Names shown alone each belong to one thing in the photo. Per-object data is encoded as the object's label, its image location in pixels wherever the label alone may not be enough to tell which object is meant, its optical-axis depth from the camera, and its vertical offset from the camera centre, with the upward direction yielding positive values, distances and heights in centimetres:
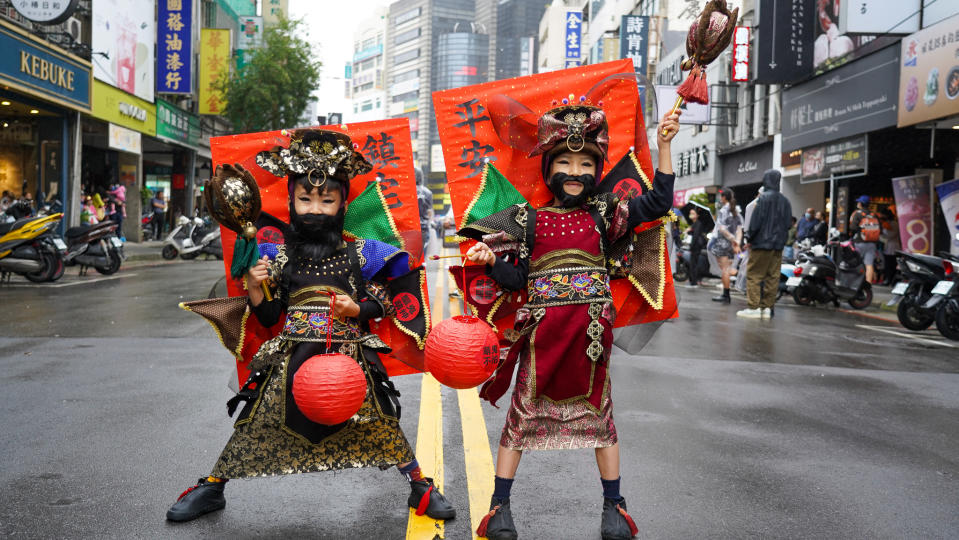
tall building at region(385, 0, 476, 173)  13475 +3111
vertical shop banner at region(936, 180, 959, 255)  1295 +63
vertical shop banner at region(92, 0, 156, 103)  2255 +531
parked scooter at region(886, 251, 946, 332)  968 -58
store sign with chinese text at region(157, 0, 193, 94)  2712 +597
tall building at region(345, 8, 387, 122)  15112 +3025
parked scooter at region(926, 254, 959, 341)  933 -67
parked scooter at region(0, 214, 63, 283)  1245 -50
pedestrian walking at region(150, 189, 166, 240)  3111 +35
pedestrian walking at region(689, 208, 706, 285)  1650 -18
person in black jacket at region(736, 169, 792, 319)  1105 -6
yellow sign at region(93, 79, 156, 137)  2270 +342
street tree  3084 +554
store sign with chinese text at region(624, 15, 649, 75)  3612 +895
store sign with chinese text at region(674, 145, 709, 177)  3006 +297
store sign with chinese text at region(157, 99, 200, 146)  2856 +372
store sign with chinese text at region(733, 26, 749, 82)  2242 +511
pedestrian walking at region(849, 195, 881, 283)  1597 +15
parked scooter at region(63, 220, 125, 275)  1458 -51
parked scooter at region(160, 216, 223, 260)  2034 -45
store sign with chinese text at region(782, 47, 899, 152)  1614 +312
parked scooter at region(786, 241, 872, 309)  1284 -61
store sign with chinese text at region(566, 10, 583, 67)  5322 +1302
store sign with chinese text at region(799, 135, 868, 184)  1725 +184
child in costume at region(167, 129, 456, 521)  338 -49
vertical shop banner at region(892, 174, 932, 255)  1569 +61
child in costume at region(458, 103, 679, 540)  334 -25
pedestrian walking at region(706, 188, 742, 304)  1337 -3
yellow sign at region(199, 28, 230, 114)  3156 +656
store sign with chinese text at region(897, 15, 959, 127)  1338 +296
